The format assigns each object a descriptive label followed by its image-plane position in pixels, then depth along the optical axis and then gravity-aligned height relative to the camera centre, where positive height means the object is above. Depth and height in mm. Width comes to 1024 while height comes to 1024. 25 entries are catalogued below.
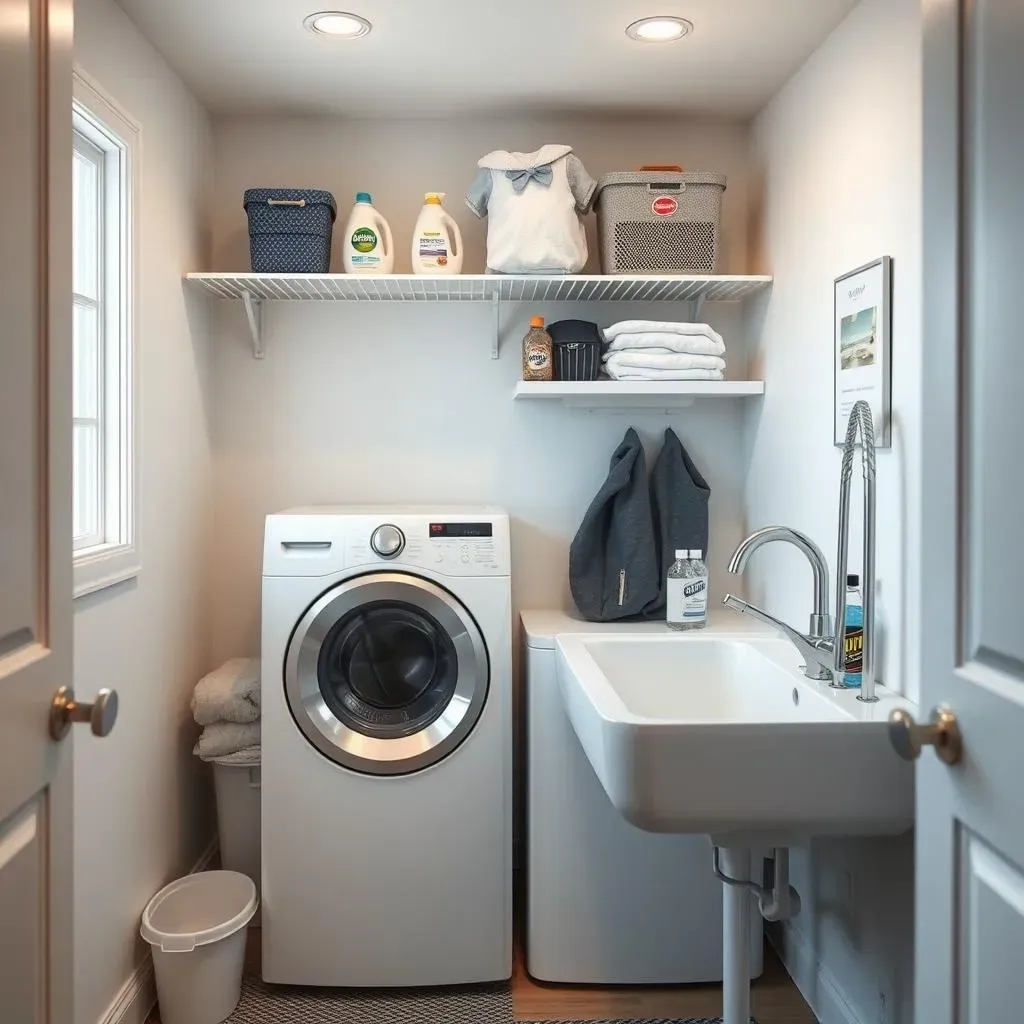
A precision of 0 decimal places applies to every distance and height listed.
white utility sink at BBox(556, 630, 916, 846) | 1583 -473
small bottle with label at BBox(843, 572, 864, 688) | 1854 -292
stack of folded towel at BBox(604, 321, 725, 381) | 2445 +414
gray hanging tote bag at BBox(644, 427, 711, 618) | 2633 +4
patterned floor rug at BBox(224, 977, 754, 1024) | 2201 -1234
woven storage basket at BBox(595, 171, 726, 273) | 2473 +771
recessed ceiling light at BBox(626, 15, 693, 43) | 2123 +1123
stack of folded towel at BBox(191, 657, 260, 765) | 2412 -564
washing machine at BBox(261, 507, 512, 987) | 2283 -677
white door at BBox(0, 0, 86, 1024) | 957 +4
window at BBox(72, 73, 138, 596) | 2018 +360
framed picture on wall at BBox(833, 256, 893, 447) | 1854 +342
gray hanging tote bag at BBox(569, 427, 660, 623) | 2555 -127
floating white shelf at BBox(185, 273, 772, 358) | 2443 +608
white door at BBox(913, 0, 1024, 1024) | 903 -10
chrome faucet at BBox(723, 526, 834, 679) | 1913 -242
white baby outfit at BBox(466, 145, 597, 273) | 2406 +772
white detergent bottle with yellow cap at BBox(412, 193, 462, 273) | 2498 +713
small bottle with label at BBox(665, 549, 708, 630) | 2451 -241
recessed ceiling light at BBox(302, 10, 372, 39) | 2094 +1124
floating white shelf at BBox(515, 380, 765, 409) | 2447 +315
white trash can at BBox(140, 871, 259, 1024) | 2092 -1058
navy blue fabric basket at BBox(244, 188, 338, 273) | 2441 +747
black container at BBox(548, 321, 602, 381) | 2559 +434
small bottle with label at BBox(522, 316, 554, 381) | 2551 +422
